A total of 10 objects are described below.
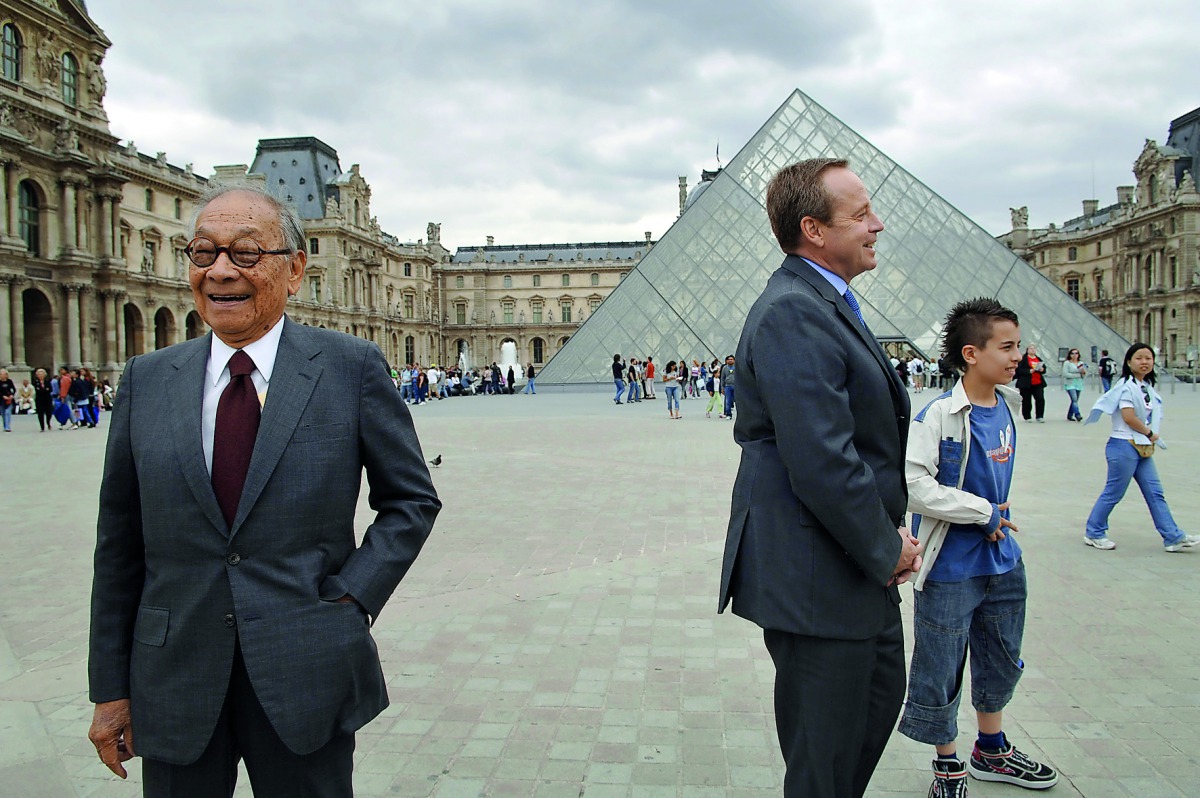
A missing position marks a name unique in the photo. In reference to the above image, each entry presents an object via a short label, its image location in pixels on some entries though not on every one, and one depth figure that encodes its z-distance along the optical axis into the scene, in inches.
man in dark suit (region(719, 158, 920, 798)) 59.6
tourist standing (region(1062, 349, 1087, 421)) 547.8
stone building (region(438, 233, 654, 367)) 2874.0
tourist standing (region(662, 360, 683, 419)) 621.6
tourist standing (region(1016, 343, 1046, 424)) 507.8
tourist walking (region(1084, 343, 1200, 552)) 185.3
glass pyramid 928.9
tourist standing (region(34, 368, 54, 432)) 636.1
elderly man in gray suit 55.6
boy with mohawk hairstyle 88.9
